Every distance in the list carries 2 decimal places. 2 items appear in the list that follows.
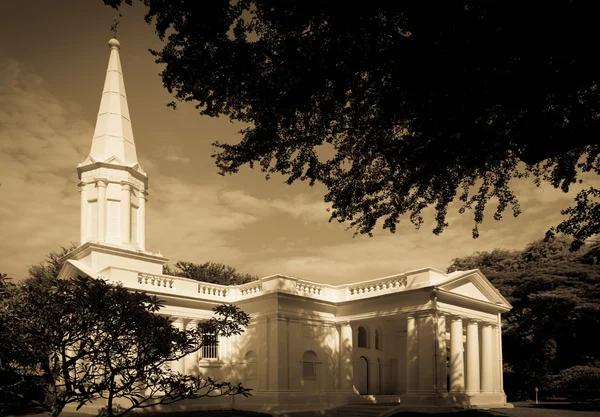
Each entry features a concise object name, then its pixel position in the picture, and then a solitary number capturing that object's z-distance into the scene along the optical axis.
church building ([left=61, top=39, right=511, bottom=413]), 24.69
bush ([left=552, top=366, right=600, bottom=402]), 28.36
